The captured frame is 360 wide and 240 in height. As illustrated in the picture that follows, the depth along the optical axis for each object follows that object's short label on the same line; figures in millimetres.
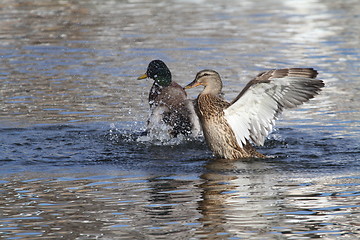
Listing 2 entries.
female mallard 16047
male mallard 18969
